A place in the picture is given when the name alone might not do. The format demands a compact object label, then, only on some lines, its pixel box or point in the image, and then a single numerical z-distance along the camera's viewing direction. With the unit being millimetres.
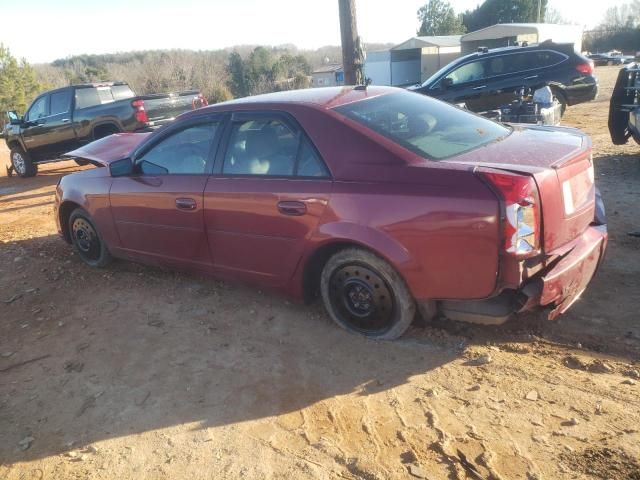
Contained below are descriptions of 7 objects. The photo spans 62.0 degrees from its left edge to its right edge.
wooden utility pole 8688
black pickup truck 11070
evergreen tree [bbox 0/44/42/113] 28484
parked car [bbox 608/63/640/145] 7762
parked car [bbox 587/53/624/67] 37344
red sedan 2924
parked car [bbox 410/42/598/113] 11258
